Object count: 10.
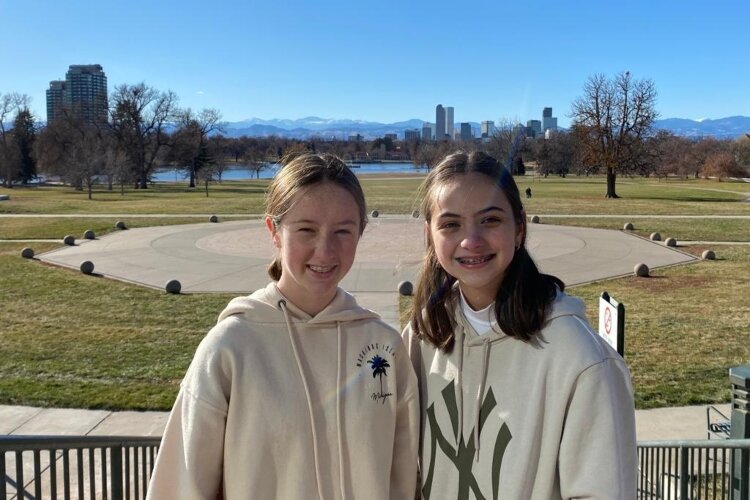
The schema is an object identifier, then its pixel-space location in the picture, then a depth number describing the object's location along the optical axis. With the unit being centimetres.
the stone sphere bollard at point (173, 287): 1393
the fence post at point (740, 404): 468
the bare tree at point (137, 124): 6888
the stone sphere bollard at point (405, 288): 1351
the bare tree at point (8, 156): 6756
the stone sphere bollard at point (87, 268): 1620
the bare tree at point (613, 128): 4788
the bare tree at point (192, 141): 7456
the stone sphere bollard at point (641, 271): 1574
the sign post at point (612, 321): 548
